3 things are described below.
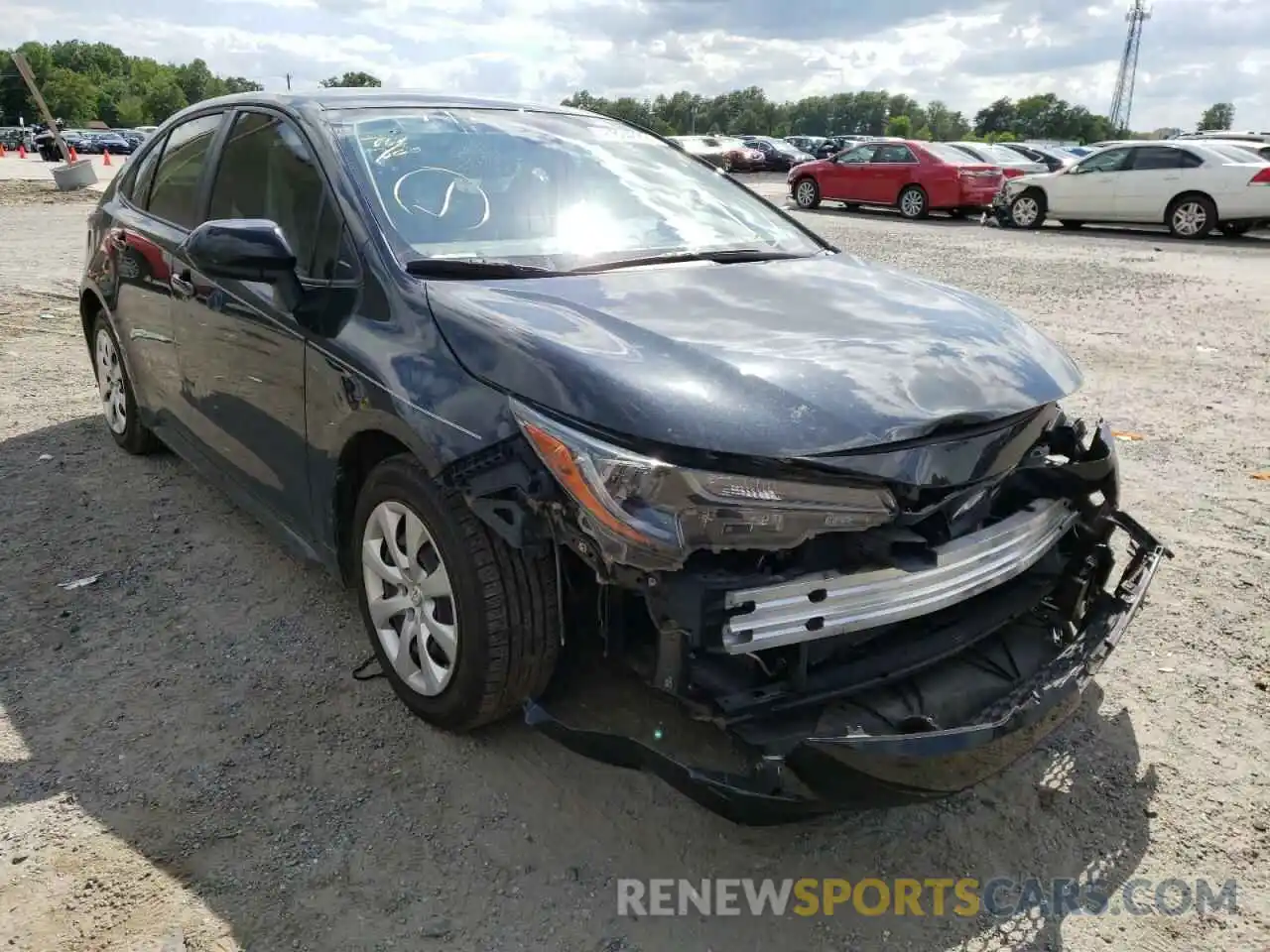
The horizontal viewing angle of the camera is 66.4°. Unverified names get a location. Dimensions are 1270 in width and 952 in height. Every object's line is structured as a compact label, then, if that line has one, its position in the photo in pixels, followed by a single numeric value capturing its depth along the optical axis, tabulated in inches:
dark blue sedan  81.1
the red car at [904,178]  700.0
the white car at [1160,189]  567.2
